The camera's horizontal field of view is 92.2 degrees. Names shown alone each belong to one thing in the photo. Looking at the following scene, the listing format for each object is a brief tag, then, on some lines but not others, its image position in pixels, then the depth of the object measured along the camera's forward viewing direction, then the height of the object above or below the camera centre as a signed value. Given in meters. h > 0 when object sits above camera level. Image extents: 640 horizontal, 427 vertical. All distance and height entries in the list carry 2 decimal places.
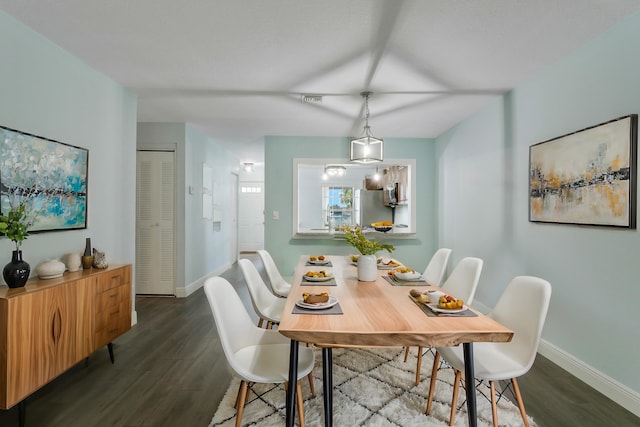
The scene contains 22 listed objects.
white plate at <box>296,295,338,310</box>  1.59 -0.48
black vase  1.78 -0.35
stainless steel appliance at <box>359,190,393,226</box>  6.07 +0.12
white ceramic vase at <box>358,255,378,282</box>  2.28 -0.41
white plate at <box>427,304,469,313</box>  1.53 -0.48
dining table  1.30 -0.50
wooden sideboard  1.60 -0.70
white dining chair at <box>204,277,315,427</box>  1.48 -0.76
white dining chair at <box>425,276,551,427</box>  1.55 -0.72
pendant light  3.02 +0.63
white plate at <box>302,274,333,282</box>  2.23 -0.48
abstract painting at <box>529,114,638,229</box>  1.94 +0.29
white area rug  1.77 -1.18
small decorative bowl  2.03 -0.38
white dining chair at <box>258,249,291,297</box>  3.00 -0.67
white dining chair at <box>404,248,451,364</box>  2.83 -0.50
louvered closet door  4.39 -0.13
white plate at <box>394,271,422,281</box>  2.24 -0.46
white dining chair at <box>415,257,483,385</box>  2.22 -0.52
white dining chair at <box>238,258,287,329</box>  2.35 -0.71
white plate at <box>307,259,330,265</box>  2.97 -0.47
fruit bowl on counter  3.44 -0.13
